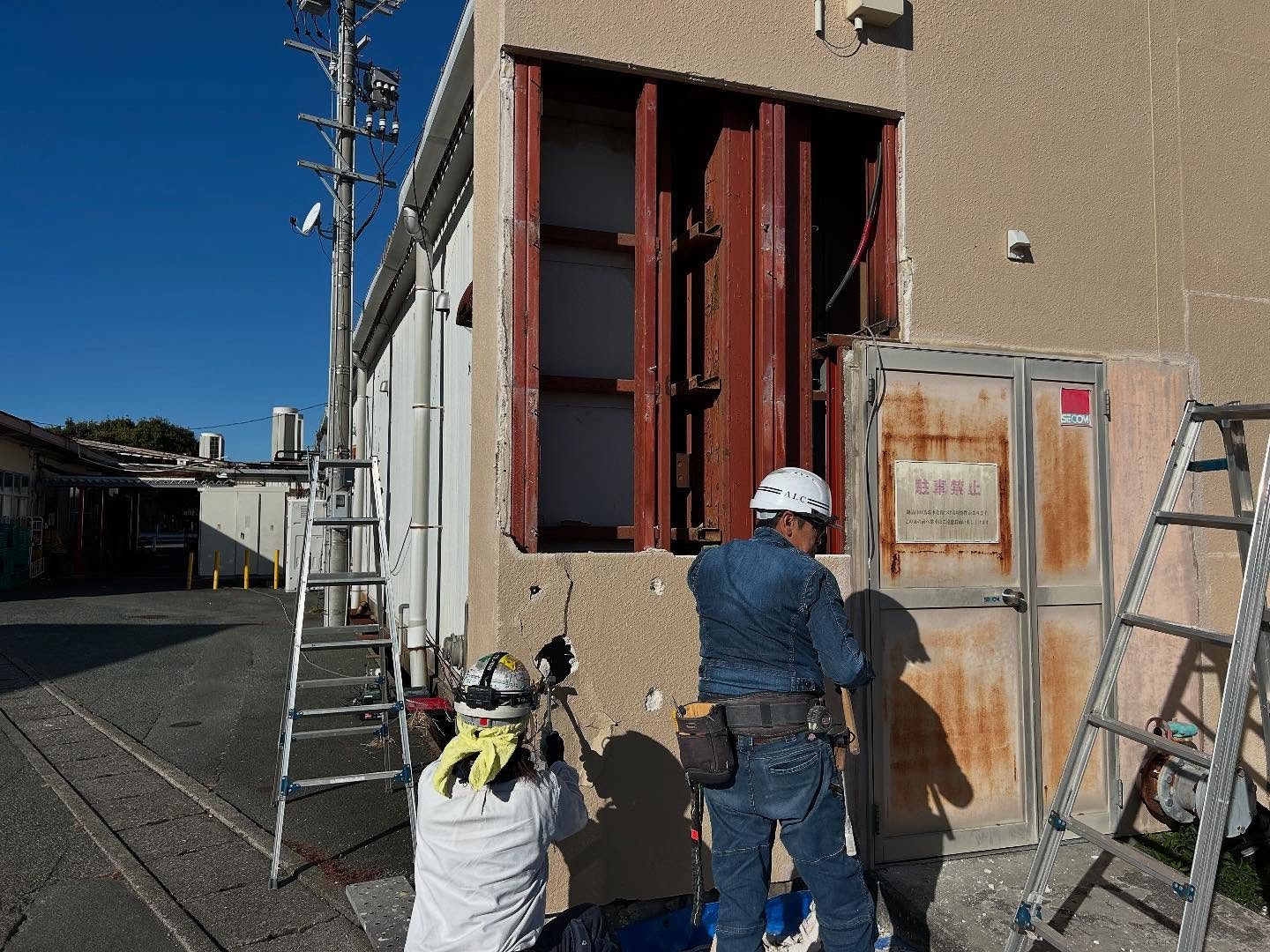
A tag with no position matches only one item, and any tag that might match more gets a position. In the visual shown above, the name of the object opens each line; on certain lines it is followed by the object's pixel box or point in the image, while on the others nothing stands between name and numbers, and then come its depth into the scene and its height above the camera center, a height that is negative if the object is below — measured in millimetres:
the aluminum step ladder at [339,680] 4348 -951
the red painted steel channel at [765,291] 4266 +1076
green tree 44312 +3878
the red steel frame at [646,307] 4219 +989
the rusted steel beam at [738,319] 4238 +932
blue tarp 3777 -1925
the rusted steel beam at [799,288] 4402 +1139
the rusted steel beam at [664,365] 4258 +701
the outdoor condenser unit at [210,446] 28062 +1948
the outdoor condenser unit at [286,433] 18109 +1565
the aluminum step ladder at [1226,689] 2920 -696
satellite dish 13523 +4558
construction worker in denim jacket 3076 -864
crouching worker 2564 -1033
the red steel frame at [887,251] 4613 +1388
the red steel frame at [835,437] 4457 +355
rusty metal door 4336 -462
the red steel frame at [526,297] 3955 +971
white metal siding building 6383 +1291
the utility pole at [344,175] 12211 +5449
